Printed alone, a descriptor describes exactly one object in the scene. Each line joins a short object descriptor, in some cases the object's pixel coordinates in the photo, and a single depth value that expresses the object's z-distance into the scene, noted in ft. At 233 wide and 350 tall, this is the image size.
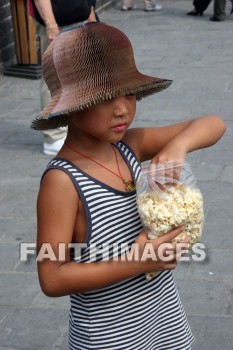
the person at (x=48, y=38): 26.13
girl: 9.42
